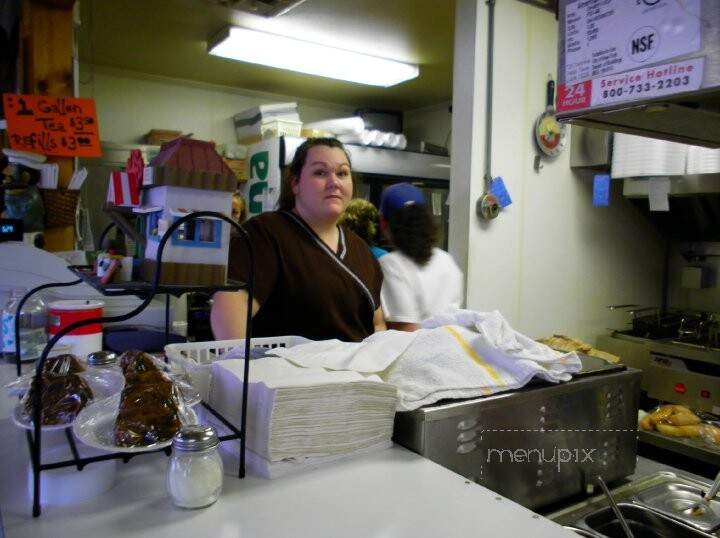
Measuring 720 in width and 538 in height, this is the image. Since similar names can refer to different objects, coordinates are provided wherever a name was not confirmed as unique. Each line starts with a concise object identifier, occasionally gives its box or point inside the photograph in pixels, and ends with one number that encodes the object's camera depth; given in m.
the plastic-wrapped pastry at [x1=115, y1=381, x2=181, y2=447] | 0.74
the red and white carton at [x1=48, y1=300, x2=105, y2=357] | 1.47
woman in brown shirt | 1.59
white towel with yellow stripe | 0.96
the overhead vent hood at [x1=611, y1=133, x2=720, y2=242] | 2.37
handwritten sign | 2.08
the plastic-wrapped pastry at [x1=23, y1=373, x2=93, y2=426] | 0.78
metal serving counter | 0.94
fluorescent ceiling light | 3.12
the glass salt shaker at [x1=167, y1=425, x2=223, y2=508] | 0.70
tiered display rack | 0.69
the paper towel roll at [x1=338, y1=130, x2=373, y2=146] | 3.80
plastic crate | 0.98
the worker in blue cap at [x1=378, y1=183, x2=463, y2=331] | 1.92
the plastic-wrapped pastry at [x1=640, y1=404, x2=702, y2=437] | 1.85
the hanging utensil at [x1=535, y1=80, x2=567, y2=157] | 2.51
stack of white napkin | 0.81
